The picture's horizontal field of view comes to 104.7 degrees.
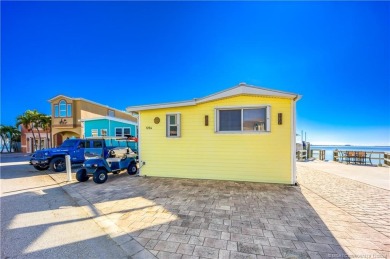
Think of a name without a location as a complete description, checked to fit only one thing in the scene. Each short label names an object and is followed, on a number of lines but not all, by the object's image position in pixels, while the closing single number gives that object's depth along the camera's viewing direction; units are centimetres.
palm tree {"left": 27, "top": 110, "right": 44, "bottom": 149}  2150
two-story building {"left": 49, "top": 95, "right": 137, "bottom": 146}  1566
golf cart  611
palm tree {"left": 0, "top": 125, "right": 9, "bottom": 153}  2528
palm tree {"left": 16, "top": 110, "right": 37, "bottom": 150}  2172
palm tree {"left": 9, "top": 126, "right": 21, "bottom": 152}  2599
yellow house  587
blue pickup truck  912
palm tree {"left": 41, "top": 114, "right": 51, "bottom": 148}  2156
